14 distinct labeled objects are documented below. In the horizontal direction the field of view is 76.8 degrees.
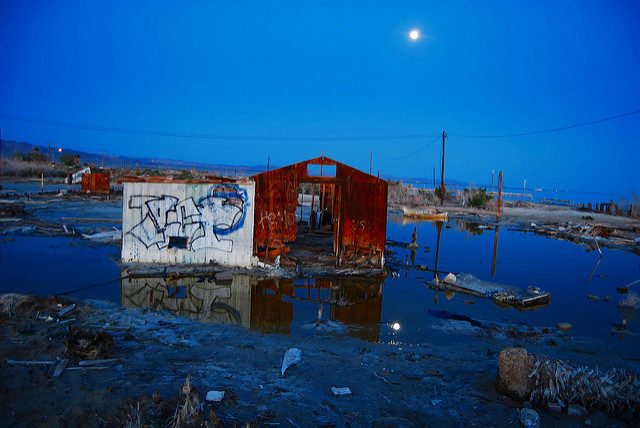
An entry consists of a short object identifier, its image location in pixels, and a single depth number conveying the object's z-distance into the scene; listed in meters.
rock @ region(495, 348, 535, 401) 6.07
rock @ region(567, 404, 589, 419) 5.66
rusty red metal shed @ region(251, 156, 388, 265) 14.62
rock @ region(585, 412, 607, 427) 5.53
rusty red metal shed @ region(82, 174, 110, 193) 37.88
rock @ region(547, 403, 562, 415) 5.70
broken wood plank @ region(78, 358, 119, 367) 6.46
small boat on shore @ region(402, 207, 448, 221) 35.16
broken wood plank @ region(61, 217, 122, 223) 23.11
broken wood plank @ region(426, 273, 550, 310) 12.05
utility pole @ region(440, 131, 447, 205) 44.41
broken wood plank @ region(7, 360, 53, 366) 6.37
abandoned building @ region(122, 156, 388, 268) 13.73
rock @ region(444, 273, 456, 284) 13.66
